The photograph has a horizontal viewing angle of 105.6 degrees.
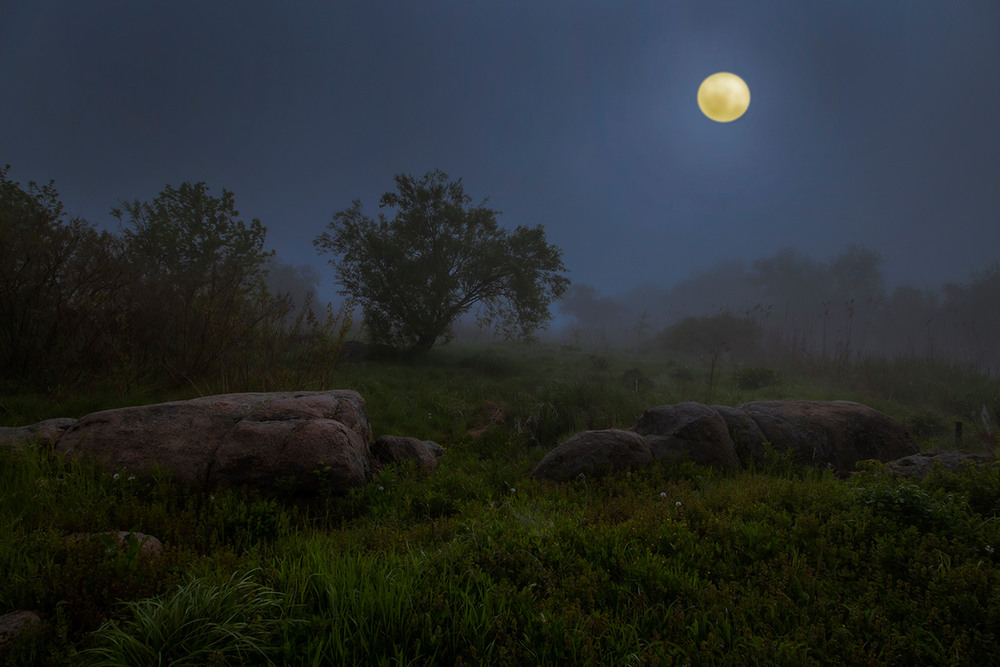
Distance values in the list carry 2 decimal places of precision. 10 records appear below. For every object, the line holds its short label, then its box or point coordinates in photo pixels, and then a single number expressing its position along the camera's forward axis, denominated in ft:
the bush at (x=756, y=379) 47.21
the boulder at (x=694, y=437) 19.15
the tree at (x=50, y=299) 22.30
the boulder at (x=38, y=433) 14.62
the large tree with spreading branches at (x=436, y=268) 56.24
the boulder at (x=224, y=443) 14.25
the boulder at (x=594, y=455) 17.79
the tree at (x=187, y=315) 25.06
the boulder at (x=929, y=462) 14.20
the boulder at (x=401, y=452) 18.89
